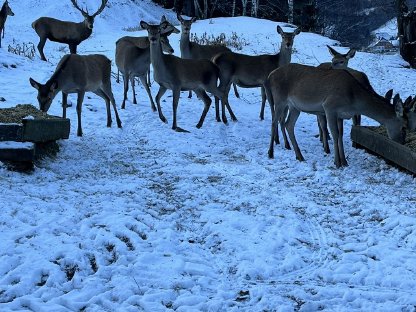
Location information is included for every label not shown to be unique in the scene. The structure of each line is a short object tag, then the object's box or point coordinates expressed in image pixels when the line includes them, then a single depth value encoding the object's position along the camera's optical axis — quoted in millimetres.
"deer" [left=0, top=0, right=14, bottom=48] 20859
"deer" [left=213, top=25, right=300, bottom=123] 13469
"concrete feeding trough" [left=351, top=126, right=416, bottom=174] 8734
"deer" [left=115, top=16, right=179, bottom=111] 14617
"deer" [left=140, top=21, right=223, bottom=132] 12586
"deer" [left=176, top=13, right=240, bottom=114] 15398
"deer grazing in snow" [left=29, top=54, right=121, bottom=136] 11195
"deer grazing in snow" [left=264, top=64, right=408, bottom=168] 9594
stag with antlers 20297
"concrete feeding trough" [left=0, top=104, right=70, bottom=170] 7895
